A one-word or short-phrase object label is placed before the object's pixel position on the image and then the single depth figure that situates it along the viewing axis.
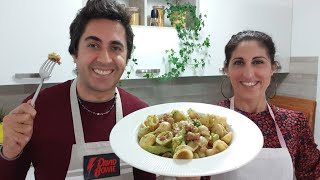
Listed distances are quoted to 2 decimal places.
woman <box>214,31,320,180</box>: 1.08
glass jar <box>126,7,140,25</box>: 1.60
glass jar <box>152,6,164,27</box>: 1.74
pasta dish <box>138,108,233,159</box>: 0.79
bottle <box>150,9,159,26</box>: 1.71
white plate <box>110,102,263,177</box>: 0.68
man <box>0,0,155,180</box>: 0.96
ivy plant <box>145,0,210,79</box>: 1.71
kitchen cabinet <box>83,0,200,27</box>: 1.64
